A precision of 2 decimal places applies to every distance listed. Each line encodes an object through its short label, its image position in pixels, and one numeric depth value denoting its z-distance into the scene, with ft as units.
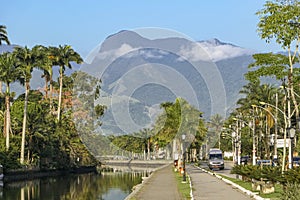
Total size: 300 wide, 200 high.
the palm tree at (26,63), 276.82
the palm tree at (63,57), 350.64
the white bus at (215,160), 287.28
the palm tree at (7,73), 260.62
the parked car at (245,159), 324.06
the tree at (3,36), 255.50
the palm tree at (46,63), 295.38
